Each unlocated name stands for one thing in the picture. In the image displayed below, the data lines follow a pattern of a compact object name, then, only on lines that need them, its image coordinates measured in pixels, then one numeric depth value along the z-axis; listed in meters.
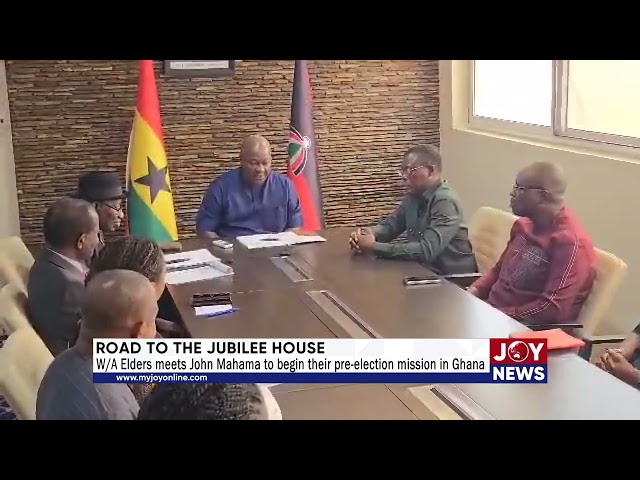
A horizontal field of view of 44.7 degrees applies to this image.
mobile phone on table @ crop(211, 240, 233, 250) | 3.42
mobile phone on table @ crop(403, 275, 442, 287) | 2.79
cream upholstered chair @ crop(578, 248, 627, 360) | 2.55
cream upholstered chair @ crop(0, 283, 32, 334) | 2.29
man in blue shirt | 3.71
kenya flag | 3.72
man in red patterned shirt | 2.56
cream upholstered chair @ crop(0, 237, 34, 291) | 2.61
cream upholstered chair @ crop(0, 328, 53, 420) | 1.95
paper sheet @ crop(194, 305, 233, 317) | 2.49
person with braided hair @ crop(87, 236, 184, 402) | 2.10
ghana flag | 3.13
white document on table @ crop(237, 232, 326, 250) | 3.44
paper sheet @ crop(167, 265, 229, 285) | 2.89
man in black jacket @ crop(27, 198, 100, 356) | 2.42
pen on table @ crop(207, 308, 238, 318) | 2.46
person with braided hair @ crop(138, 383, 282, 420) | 1.71
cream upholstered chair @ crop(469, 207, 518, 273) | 2.91
